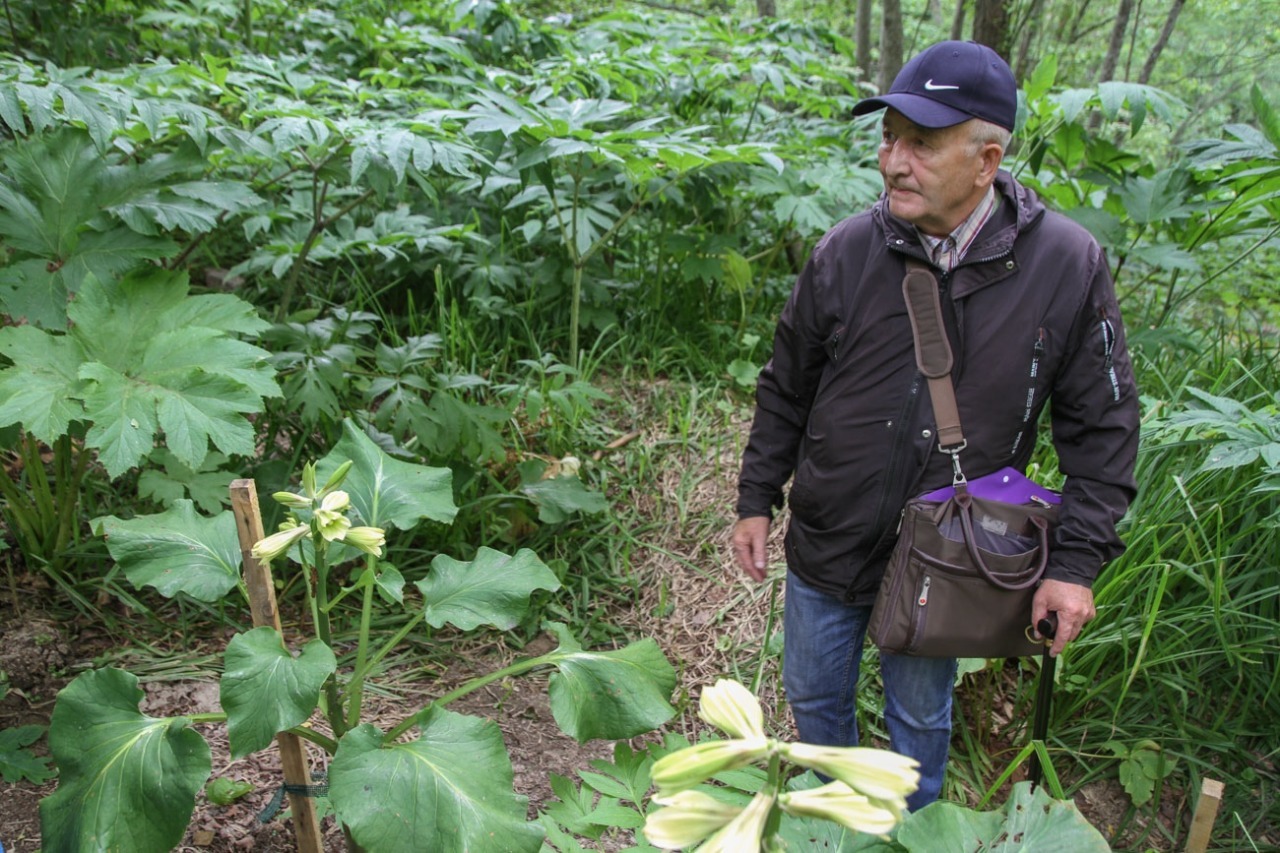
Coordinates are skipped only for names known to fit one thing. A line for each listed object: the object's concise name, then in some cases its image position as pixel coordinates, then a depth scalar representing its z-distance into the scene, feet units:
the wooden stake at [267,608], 5.56
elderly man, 6.24
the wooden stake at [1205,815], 6.05
